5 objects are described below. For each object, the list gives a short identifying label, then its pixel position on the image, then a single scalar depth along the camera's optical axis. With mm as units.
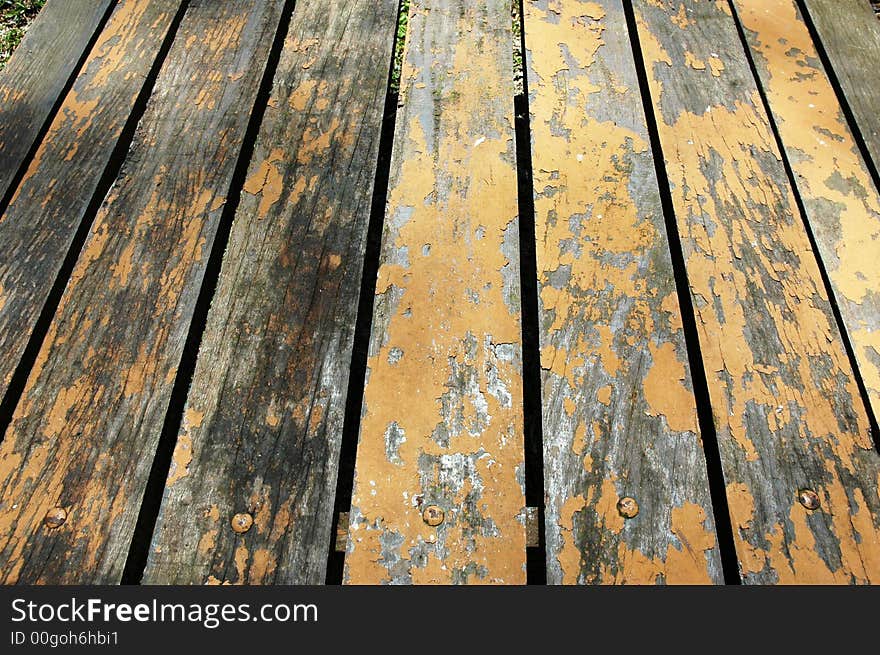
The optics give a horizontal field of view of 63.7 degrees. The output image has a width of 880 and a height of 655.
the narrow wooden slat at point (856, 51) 1486
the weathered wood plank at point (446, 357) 998
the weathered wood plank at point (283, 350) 1001
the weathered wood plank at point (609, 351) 994
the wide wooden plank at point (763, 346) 1000
